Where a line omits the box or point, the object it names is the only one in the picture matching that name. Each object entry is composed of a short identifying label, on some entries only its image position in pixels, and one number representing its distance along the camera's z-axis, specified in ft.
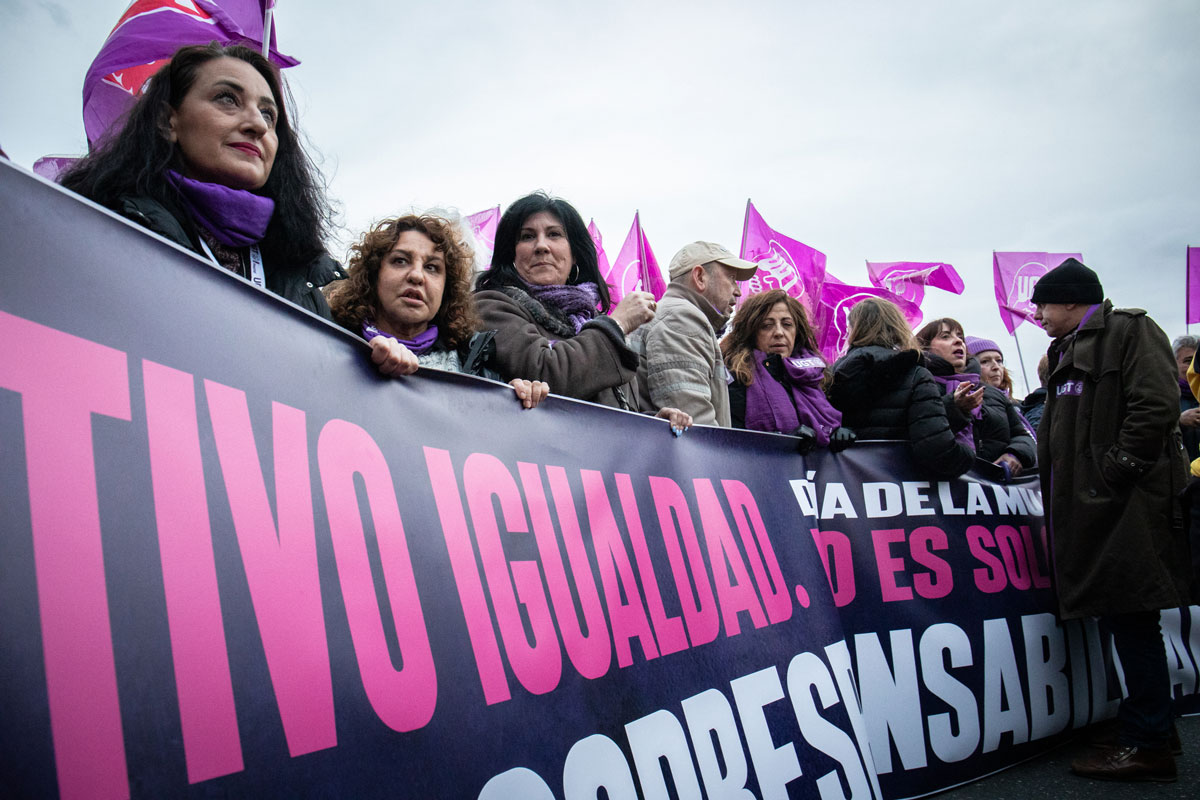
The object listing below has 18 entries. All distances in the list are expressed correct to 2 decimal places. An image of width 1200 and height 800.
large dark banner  3.34
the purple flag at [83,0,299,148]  12.76
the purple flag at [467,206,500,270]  35.35
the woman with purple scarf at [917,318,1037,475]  12.94
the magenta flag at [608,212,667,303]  34.40
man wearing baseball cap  9.79
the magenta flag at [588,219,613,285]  35.51
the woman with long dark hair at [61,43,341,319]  5.74
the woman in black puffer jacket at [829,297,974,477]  11.07
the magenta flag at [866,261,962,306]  34.99
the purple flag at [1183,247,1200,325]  34.09
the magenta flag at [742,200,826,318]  30.37
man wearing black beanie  9.53
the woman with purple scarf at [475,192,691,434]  8.03
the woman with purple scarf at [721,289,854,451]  10.91
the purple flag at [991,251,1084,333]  37.76
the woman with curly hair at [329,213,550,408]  7.70
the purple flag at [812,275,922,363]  30.40
